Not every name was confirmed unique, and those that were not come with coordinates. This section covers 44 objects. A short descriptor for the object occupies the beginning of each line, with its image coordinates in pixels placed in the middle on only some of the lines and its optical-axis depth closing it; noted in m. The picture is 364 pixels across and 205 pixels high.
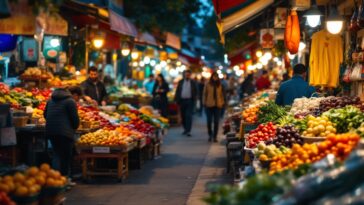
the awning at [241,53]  35.56
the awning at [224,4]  15.76
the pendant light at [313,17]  14.79
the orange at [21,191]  8.50
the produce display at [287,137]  10.63
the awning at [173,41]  32.47
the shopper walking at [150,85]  36.75
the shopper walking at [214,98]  23.28
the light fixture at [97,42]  24.88
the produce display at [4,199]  7.99
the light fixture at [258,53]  31.64
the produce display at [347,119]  10.47
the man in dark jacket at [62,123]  13.34
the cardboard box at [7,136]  10.59
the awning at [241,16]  16.98
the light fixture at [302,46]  21.90
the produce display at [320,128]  10.34
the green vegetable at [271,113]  14.20
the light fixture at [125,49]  30.47
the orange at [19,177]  8.84
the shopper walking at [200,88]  40.31
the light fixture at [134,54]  35.05
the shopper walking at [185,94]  26.85
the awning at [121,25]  19.98
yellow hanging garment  15.80
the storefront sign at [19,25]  14.53
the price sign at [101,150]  14.46
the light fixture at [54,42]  22.41
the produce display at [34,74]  20.09
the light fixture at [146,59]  42.78
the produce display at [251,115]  15.70
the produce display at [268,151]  9.55
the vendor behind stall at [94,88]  19.02
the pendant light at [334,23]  13.74
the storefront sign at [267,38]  23.38
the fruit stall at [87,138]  14.48
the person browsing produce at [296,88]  15.62
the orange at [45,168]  9.50
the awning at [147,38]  26.87
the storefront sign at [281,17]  20.92
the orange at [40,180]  9.04
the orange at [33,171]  9.21
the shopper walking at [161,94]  29.95
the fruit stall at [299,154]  6.20
